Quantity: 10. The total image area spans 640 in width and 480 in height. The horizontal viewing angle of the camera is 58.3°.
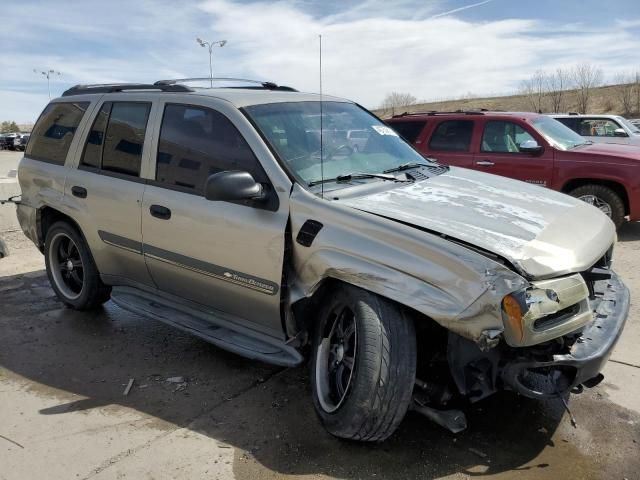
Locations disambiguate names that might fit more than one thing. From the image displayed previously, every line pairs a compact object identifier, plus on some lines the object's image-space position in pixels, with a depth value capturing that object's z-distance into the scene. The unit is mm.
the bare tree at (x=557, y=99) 55434
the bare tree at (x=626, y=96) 55938
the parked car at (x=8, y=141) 42647
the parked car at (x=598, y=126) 12469
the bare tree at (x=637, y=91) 55400
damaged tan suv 2707
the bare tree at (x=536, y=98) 57416
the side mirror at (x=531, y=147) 7961
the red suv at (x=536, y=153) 7719
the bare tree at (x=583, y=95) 56481
